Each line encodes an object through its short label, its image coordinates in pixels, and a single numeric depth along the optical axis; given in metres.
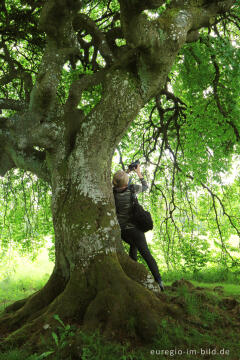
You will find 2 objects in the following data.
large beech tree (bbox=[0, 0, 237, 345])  3.20
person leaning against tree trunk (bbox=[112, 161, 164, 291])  4.34
